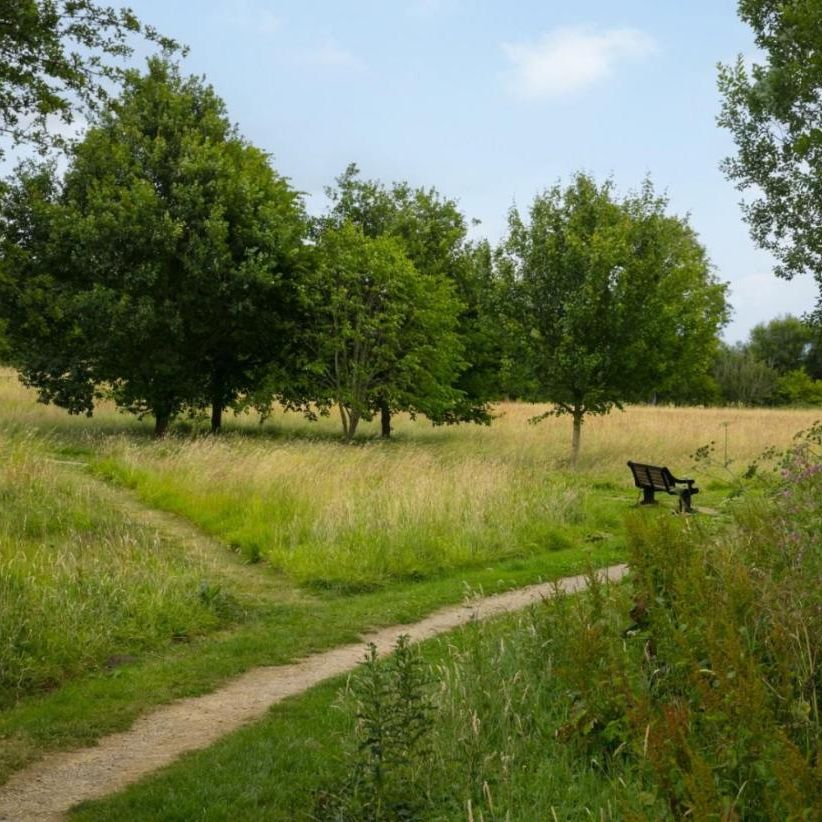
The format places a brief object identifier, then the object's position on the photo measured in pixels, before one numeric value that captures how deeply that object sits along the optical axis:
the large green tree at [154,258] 22.39
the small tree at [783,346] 80.31
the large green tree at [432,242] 28.84
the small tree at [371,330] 24.38
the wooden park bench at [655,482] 15.42
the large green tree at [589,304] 21.81
